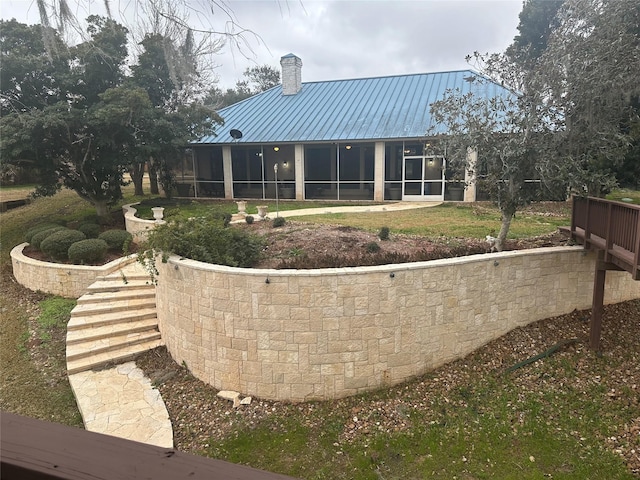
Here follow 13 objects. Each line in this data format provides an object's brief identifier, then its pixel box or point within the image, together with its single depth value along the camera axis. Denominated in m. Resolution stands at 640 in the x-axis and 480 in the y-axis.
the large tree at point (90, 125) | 13.01
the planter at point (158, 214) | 13.69
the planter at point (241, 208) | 15.28
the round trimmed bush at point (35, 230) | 13.27
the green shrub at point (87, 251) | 11.37
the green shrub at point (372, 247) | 8.87
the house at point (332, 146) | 19.09
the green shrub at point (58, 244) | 11.73
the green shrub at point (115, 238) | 12.58
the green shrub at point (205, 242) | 7.57
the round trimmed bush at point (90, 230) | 13.65
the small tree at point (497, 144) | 7.94
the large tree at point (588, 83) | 7.21
